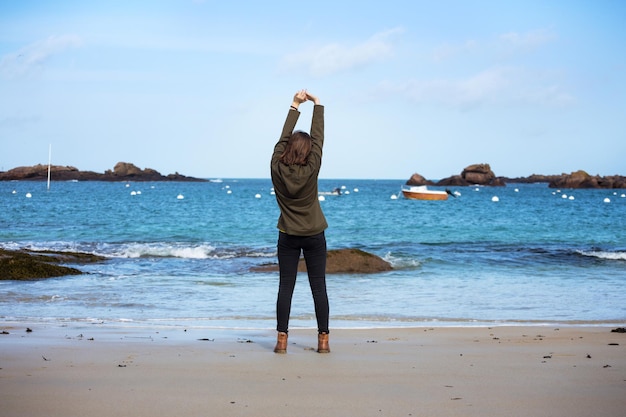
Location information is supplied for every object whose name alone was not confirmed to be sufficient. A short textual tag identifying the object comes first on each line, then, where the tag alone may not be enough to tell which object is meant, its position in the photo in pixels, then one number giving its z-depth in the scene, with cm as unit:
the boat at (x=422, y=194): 7491
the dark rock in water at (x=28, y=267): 1414
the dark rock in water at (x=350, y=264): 1644
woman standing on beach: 632
